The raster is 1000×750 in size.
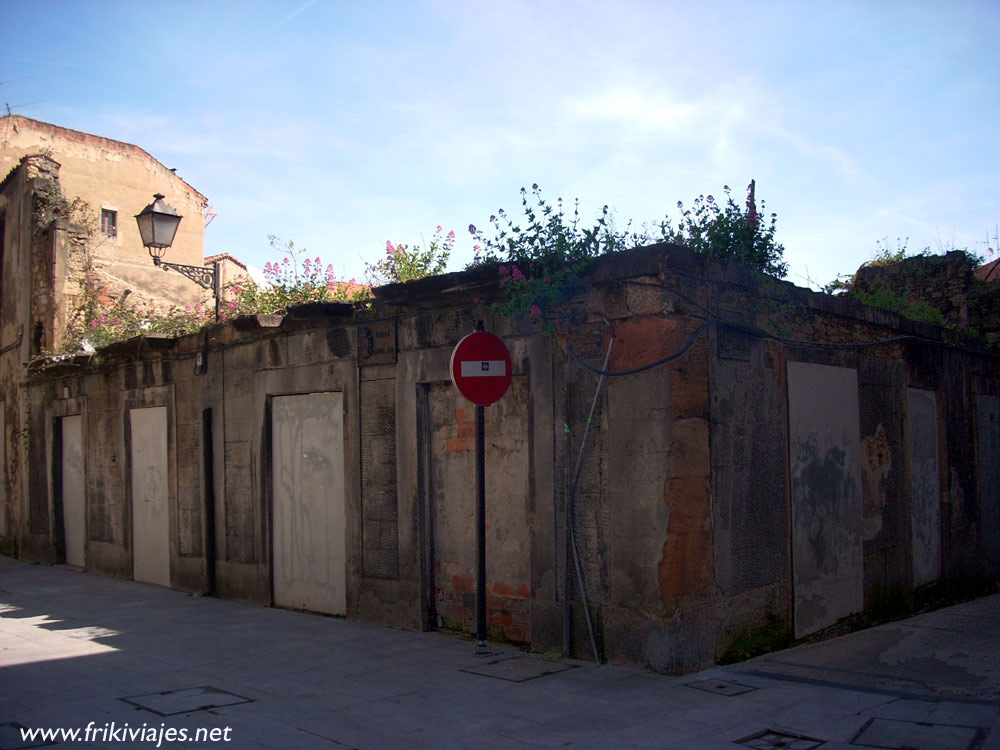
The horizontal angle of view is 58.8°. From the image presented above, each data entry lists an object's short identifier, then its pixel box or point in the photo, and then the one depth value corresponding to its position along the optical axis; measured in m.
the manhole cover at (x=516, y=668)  6.28
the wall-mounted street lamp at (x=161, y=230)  11.33
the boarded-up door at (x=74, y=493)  14.73
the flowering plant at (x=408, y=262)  9.93
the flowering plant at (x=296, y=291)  10.84
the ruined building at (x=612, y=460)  6.34
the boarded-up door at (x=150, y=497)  12.20
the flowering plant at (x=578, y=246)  6.80
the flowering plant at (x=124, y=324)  13.73
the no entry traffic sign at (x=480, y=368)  6.86
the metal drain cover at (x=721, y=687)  5.71
